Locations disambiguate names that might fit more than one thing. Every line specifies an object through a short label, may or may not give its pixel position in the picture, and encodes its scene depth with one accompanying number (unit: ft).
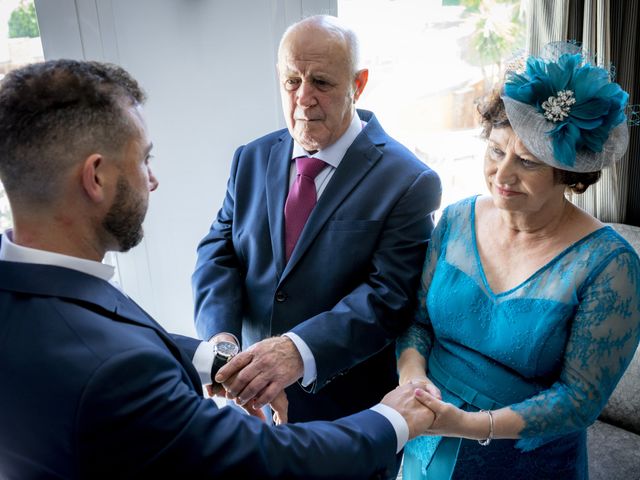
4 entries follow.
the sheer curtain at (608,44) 10.04
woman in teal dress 5.00
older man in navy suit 5.86
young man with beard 3.33
